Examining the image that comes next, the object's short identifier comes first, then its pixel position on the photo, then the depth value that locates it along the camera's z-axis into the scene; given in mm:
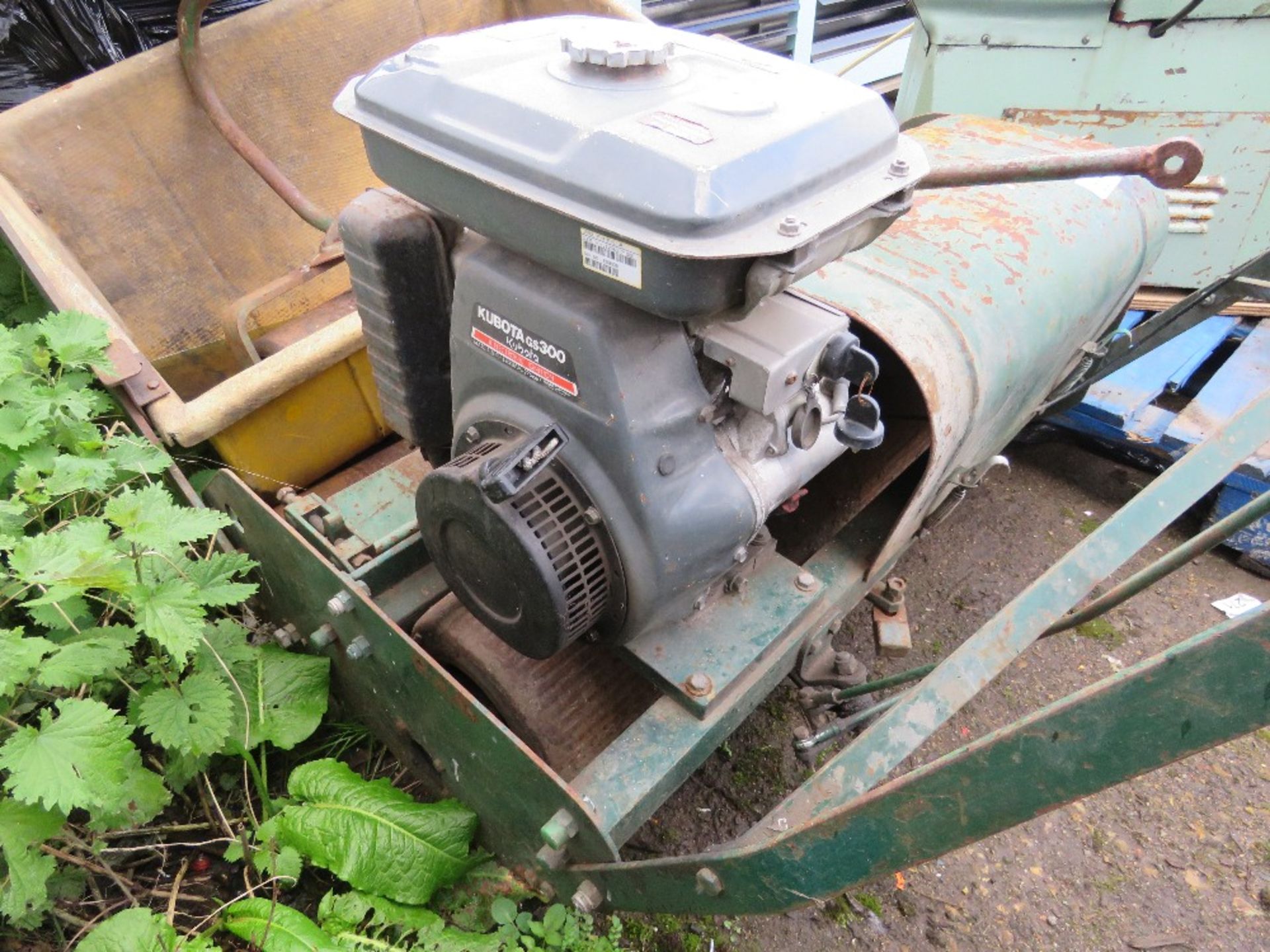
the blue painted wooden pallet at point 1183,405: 2205
